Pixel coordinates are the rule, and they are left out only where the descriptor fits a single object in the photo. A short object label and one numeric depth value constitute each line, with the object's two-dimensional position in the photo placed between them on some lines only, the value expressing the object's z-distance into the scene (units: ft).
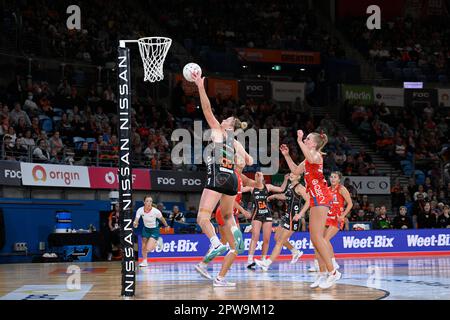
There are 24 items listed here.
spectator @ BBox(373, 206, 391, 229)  95.14
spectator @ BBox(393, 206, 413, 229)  95.25
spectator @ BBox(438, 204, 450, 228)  95.35
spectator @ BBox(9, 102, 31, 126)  88.38
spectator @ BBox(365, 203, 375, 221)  99.20
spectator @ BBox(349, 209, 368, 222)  99.04
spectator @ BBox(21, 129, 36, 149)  85.39
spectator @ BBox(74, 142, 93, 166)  91.40
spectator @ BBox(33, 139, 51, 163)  85.92
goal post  36.99
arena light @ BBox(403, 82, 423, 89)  139.64
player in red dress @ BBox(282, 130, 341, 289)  40.78
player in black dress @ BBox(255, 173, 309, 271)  60.23
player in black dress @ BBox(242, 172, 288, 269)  64.59
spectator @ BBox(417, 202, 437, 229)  95.61
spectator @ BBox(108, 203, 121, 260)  86.89
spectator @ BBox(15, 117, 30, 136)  87.92
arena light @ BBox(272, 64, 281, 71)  139.02
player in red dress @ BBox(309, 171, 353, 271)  55.18
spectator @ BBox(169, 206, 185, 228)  91.50
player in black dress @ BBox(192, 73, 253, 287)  41.06
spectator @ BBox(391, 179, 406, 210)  106.51
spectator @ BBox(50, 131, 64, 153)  88.12
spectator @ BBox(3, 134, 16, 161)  83.66
